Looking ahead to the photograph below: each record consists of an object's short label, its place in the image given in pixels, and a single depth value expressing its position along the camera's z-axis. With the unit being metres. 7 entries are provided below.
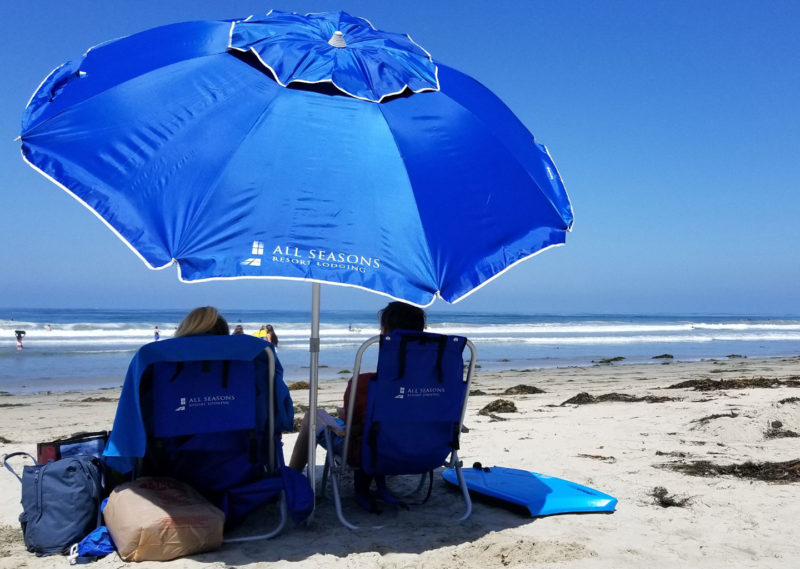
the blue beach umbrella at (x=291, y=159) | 2.74
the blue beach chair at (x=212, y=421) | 3.05
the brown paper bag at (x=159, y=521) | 2.95
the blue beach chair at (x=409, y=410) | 3.44
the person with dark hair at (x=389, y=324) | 3.74
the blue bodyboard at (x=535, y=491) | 3.83
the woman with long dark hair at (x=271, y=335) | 12.89
